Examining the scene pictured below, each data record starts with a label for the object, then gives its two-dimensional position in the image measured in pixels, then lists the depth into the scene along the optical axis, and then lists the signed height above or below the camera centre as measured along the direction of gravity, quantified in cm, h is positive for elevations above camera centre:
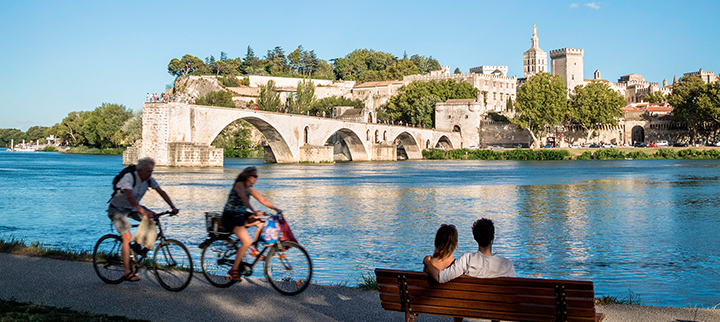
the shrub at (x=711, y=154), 6550 -131
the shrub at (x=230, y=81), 10204 +1062
